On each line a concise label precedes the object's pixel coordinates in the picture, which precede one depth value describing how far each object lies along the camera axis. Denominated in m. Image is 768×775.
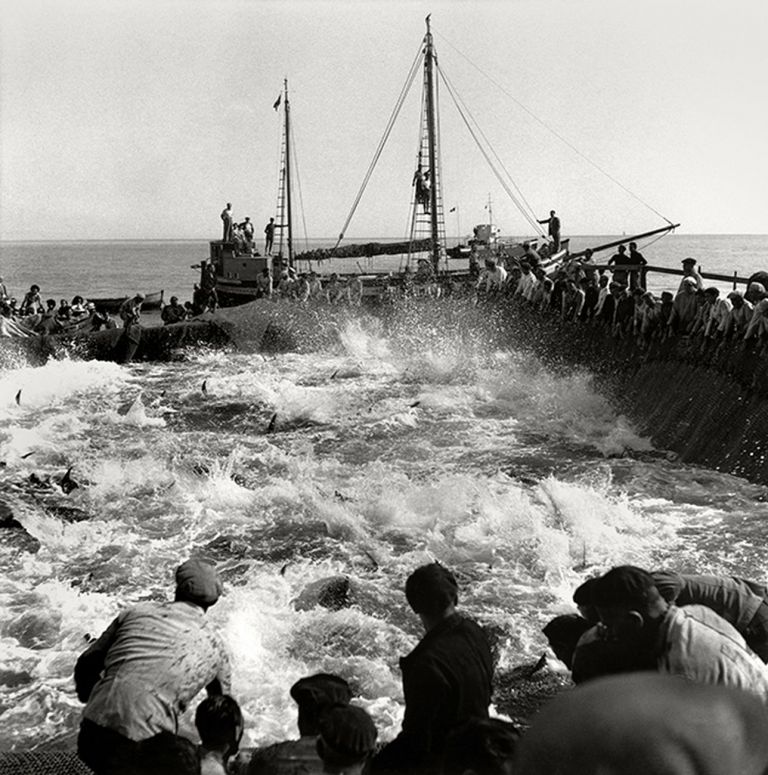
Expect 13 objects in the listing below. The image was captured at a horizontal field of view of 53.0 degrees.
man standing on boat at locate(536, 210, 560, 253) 30.03
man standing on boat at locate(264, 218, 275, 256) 36.09
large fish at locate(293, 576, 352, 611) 7.83
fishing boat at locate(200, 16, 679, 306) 28.92
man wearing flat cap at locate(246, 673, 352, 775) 3.22
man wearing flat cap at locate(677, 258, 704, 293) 14.04
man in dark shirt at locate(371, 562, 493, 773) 3.32
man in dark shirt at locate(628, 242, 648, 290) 17.36
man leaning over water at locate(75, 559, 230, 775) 3.40
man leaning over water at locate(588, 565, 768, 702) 3.28
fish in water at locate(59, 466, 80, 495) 11.41
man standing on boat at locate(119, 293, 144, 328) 25.02
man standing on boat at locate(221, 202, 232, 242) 36.41
